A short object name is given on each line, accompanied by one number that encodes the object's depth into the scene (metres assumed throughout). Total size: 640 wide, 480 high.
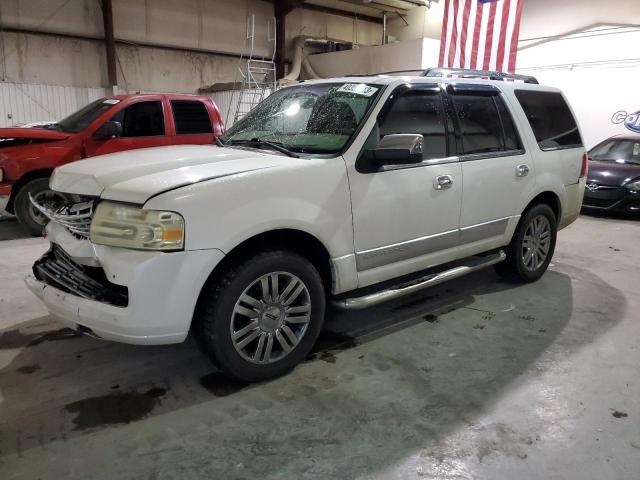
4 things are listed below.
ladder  11.84
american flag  9.51
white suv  2.47
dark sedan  8.09
